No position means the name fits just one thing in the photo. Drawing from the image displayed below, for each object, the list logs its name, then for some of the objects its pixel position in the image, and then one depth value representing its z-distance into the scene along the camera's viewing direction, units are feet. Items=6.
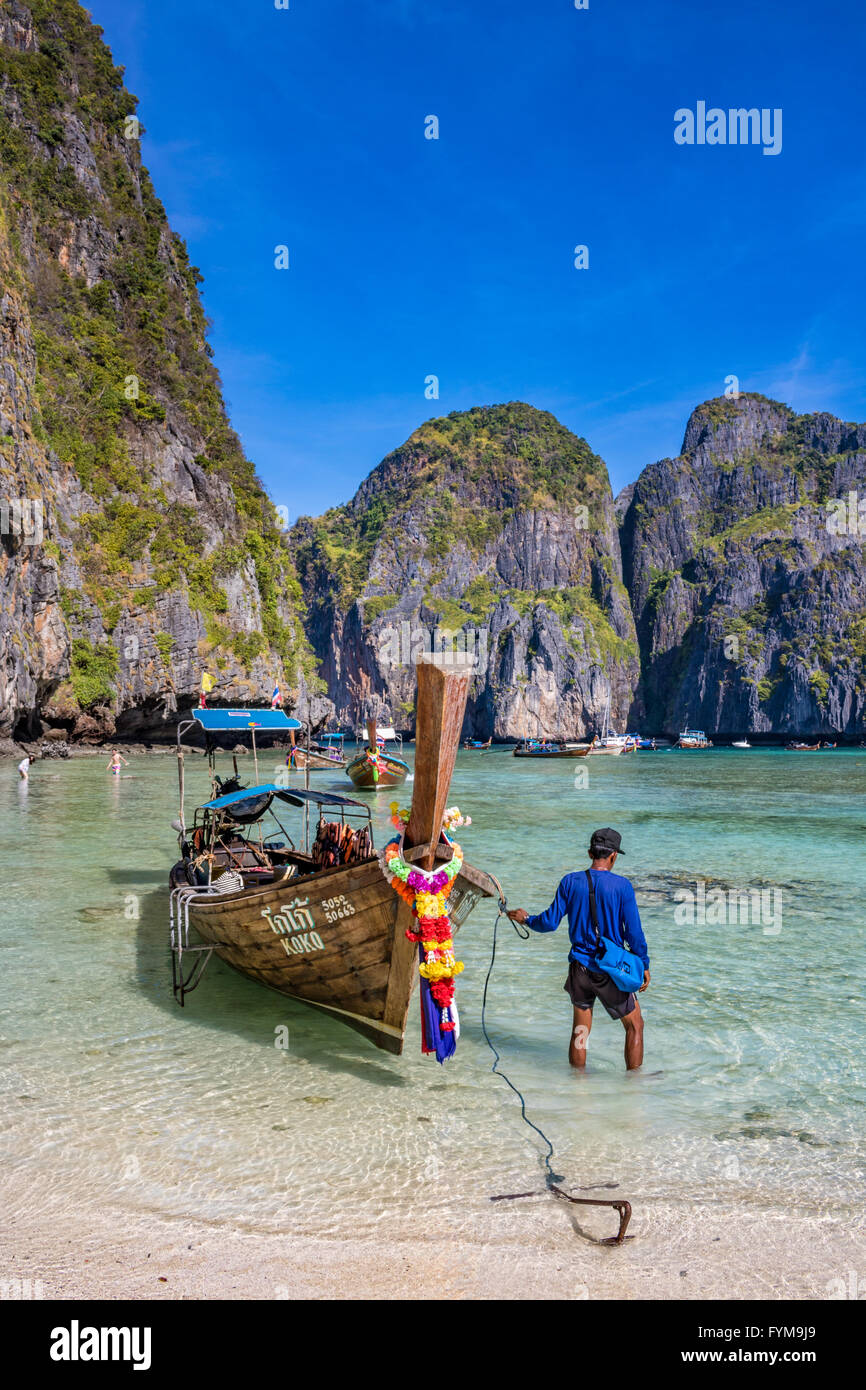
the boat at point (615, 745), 286.25
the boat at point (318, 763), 136.27
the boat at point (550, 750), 242.37
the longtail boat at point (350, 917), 18.29
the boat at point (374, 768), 121.29
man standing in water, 18.34
